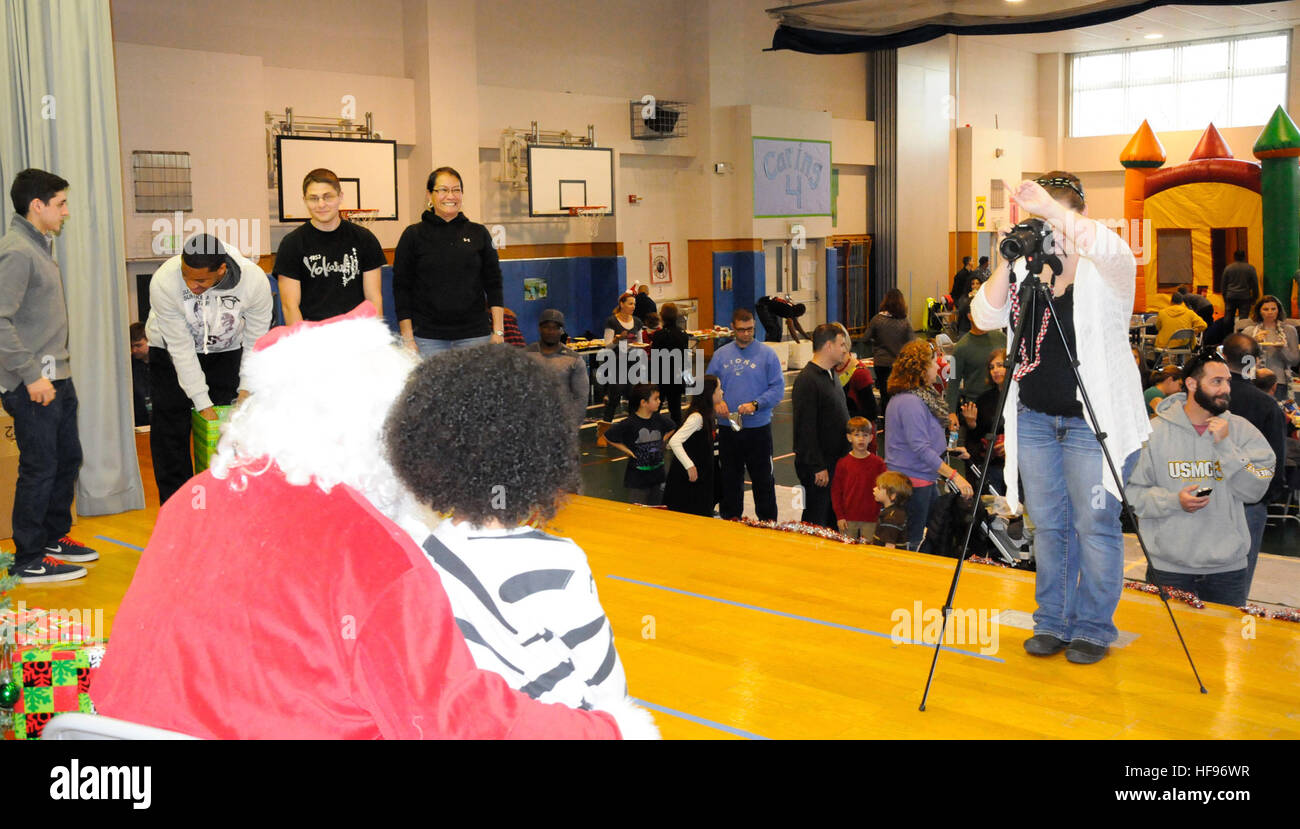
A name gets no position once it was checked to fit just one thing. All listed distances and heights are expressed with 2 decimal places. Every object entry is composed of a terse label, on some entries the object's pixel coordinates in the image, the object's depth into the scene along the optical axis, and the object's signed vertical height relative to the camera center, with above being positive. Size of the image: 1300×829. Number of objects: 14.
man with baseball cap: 6.40 -0.26
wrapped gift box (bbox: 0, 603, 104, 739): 2.78 -0.89
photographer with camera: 3.48 -0.34
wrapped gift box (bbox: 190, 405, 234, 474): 4.57 -0.48
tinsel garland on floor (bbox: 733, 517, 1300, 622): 4.12 -1.14
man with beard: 4.59 -0.77
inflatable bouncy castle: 17.94 +1.73
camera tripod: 3.39 +0.01
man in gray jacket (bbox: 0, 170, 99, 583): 4.54 -0.17
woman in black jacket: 5.65 +0.23
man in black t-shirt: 5.17 +0.29
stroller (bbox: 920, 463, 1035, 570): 6.05 -1.24
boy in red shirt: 6.24 -1.00
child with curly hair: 1.66 -0.31
